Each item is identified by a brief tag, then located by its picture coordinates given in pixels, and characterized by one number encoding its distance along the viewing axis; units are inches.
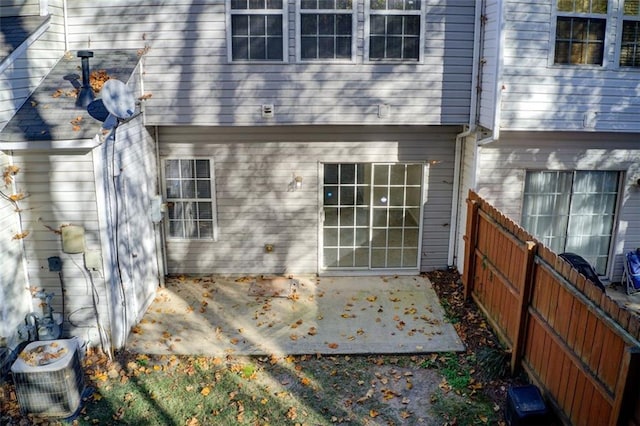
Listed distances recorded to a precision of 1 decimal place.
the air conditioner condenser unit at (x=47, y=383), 249.6
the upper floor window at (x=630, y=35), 333.1
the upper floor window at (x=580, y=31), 329.1
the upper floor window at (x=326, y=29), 343.3
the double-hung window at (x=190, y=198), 390.9
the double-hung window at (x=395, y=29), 344.2
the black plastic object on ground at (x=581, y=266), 309.9
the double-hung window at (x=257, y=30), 343.0
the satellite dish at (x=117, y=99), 277.9
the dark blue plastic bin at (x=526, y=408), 228.2
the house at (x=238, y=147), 288.5
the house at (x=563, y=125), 329.1
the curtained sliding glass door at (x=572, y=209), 378.6
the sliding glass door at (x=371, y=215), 394.3
